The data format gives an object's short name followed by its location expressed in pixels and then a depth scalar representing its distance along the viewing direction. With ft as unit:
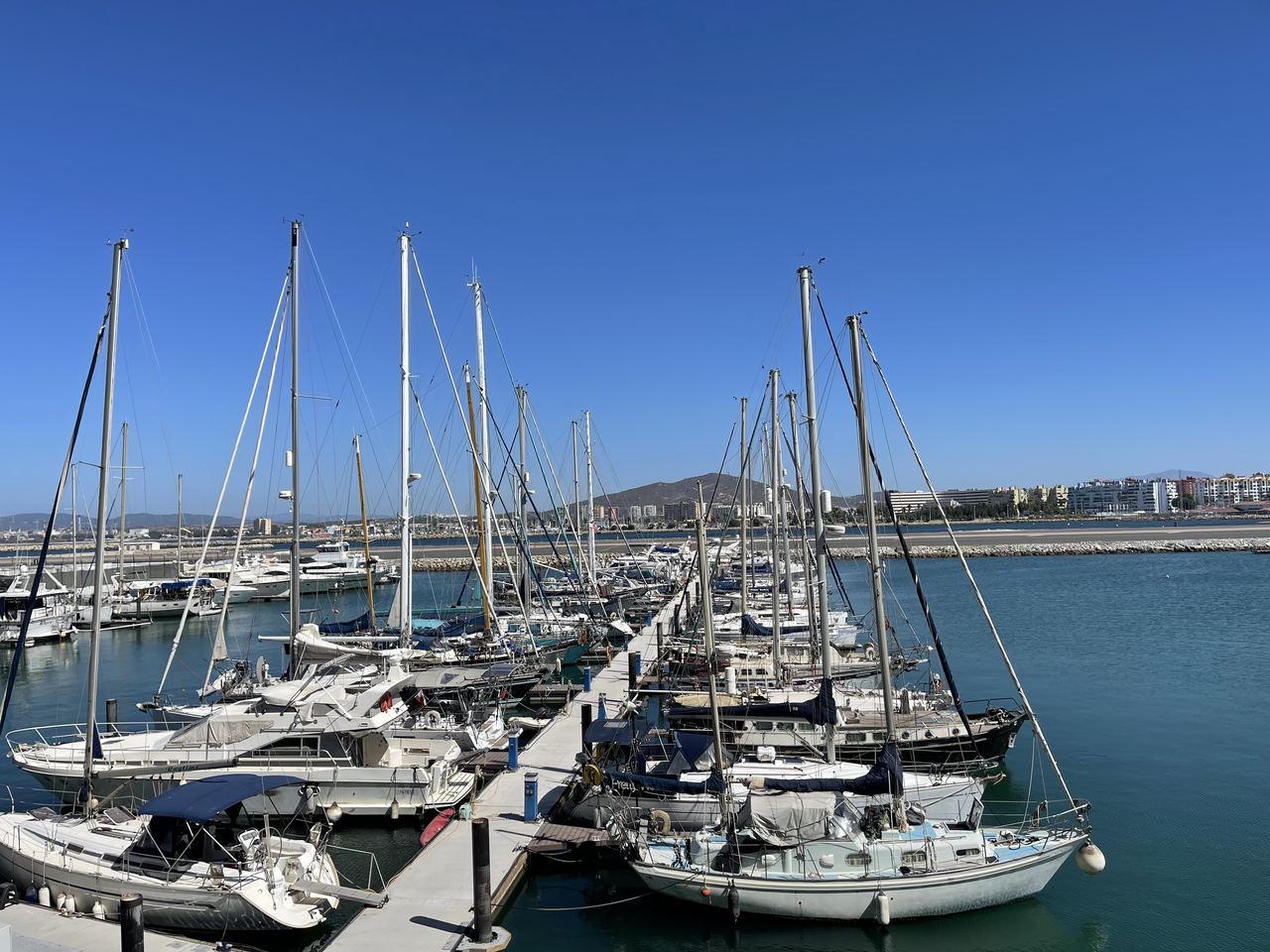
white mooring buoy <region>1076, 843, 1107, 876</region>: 51.85
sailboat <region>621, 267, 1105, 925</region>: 51.57
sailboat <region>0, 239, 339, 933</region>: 49.21
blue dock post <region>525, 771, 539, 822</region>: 65.21
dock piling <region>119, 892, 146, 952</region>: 41.65
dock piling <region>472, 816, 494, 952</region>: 47.29
